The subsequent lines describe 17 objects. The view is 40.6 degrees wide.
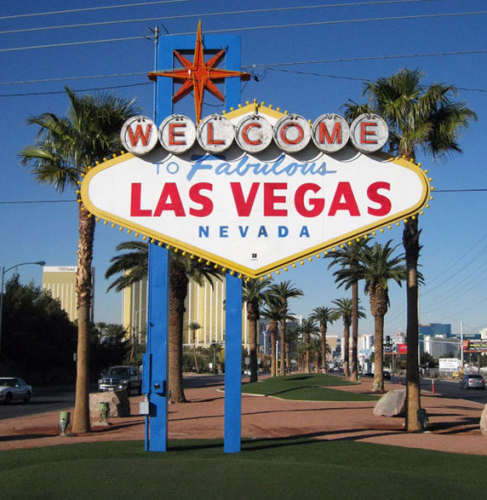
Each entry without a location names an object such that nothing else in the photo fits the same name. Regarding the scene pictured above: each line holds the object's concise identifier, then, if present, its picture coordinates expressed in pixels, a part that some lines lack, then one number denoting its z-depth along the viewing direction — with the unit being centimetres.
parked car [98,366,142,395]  3828
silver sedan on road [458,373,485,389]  5762
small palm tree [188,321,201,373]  12125
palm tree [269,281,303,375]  6831
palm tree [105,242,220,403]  3259
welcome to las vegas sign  1321
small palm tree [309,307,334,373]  8712
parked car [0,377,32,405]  3422
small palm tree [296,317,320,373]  9713
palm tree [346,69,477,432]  1916
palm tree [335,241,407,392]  4247
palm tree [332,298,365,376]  7325
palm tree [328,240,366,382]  4591
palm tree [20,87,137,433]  1803
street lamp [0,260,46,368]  4438
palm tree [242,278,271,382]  5374
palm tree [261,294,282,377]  6077
